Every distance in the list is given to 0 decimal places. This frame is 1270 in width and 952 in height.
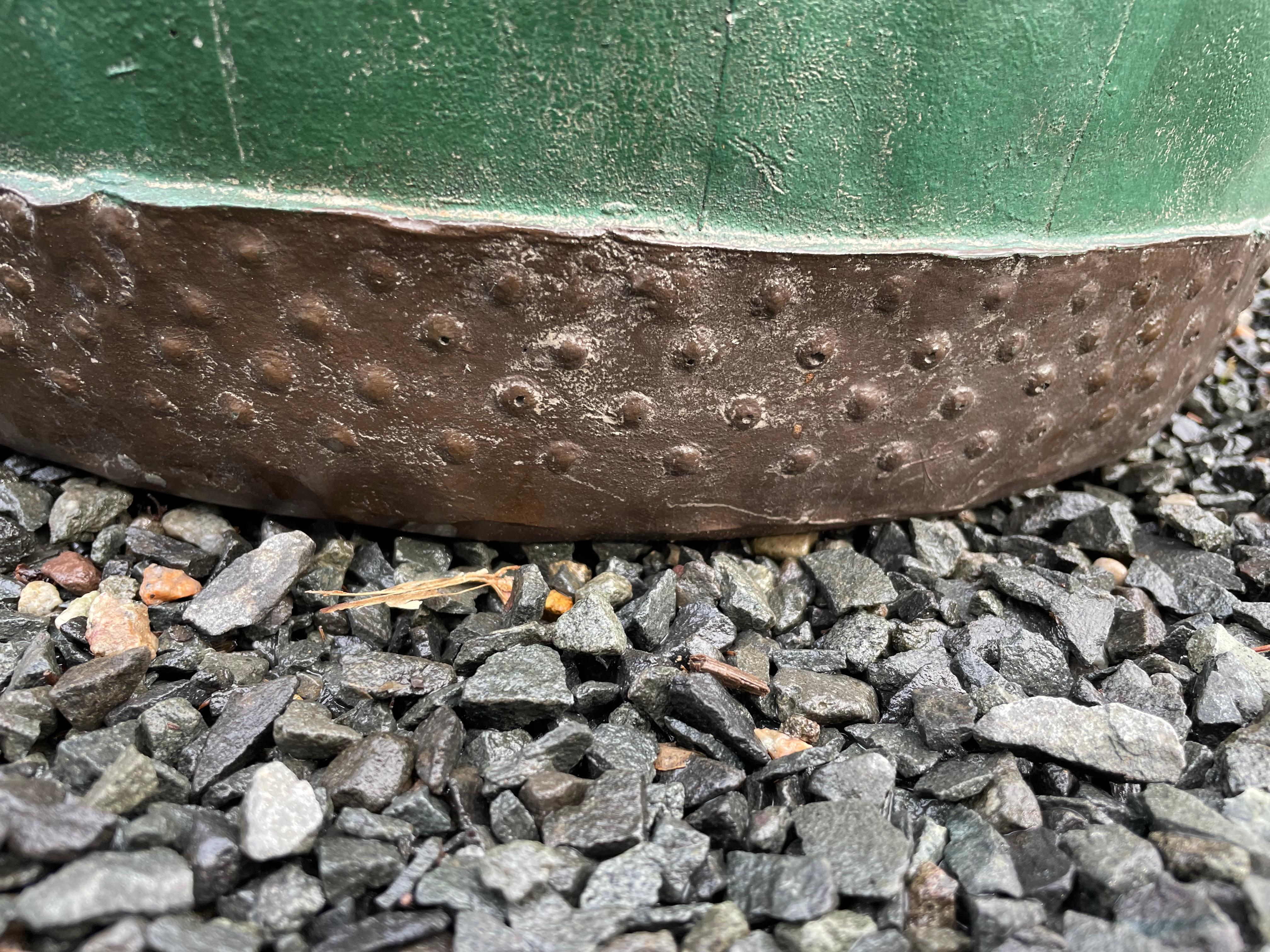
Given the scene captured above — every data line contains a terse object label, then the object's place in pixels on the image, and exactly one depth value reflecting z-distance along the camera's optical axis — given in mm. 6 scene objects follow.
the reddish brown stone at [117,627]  220
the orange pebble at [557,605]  243
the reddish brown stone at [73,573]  241
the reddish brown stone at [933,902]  176
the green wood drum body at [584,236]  186
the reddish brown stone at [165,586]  238
